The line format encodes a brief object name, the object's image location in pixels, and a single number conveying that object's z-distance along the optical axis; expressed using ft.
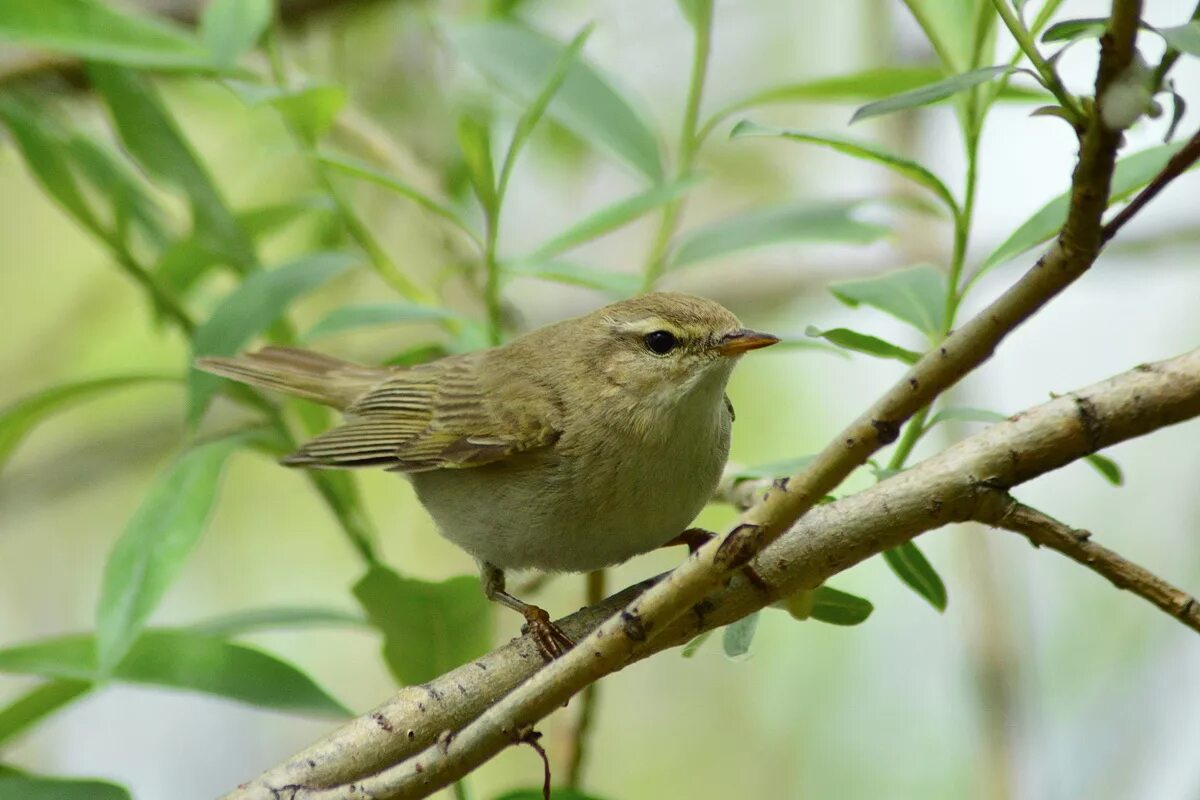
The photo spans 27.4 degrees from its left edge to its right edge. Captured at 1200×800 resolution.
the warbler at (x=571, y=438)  19.39
